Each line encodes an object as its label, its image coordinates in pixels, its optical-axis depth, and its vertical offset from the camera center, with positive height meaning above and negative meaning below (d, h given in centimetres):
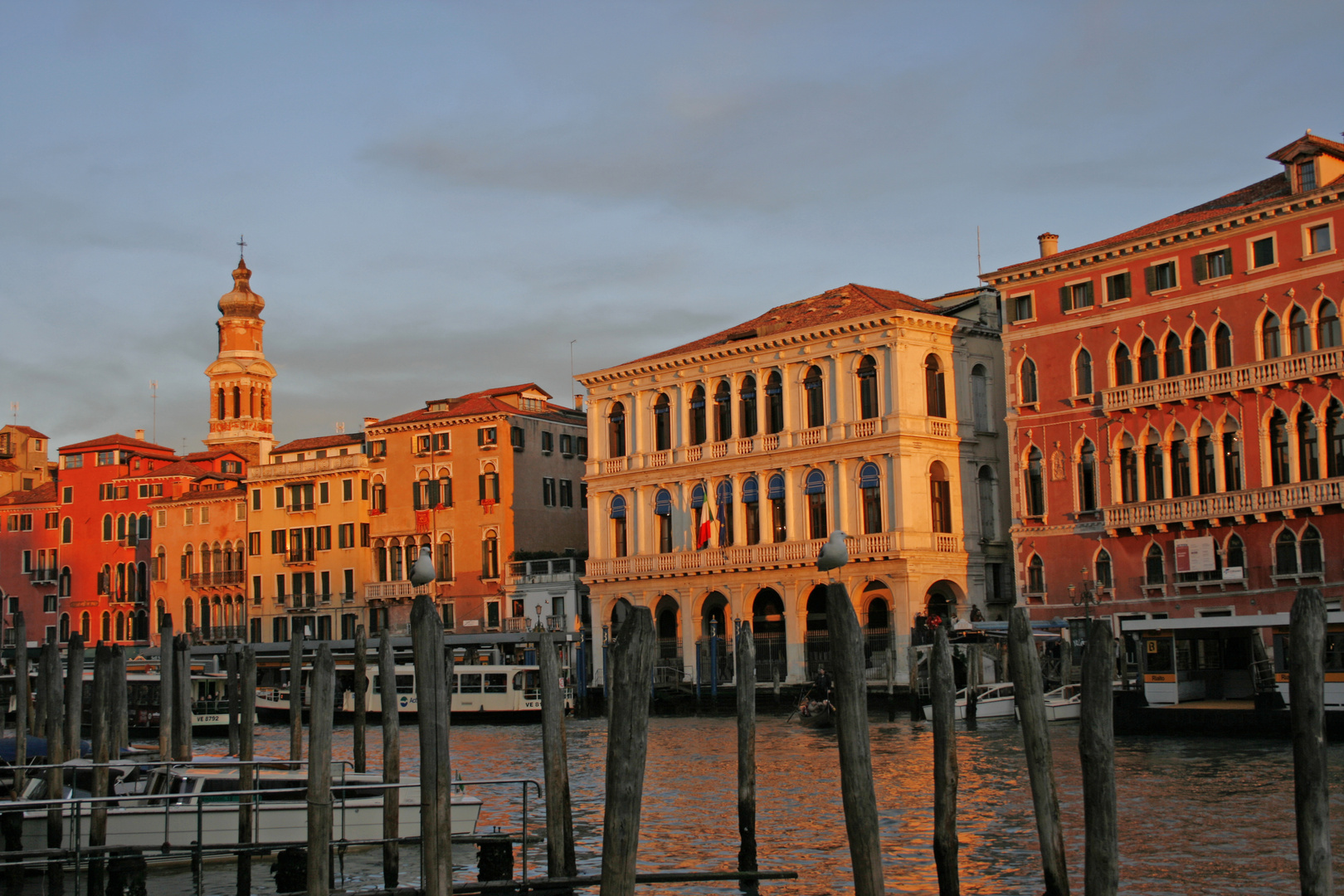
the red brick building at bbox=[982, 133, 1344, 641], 3616 +485
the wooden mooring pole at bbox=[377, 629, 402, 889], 1816 -99
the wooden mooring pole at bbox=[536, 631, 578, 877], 1546 -173
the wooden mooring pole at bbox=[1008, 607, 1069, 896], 1309 -129
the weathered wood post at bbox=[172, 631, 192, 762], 2212 -89
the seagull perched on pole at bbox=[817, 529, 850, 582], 1321 +50
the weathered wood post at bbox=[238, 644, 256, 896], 1562 -145
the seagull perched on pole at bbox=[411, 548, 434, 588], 1817 +65
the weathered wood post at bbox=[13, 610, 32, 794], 2209 -84
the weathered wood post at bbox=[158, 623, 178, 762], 2192 -99
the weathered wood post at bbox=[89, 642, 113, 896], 1911 -90
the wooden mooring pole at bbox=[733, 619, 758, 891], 1616 -158
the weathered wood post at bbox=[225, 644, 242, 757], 2928 -120
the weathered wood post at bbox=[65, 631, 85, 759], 2177 -78
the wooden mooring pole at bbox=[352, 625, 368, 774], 2584 -116
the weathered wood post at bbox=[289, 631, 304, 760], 2438 -109
